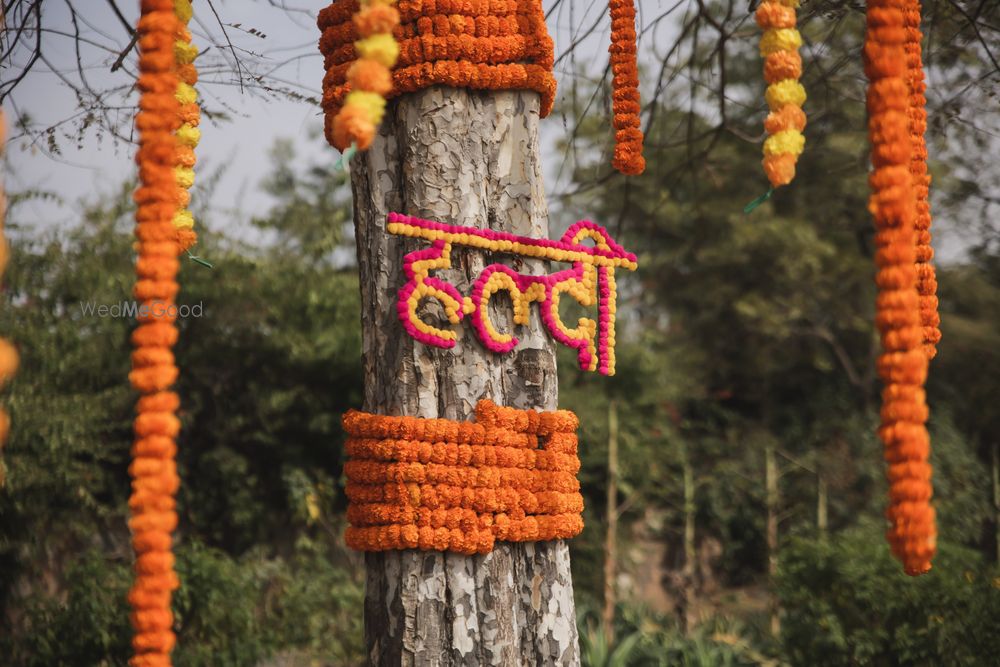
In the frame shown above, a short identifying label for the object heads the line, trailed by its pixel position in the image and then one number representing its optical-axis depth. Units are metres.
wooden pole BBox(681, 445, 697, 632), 7.81
